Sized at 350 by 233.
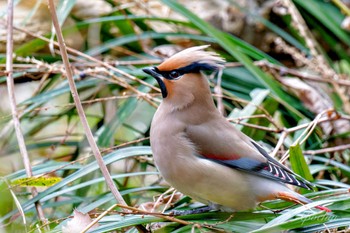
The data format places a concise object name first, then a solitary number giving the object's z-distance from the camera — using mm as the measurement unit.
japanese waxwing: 4621
